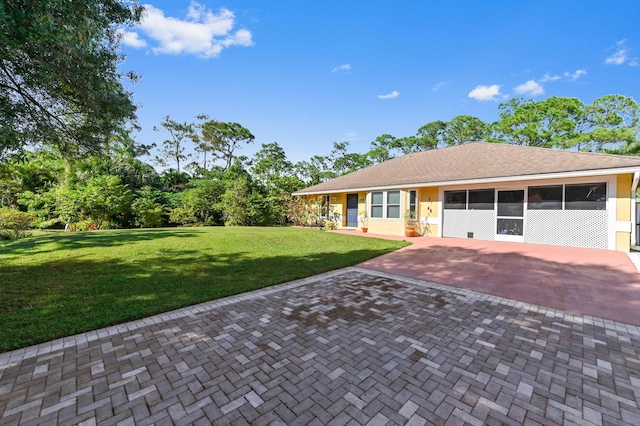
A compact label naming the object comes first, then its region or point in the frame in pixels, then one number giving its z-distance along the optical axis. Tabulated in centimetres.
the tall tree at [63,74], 366
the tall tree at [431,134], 3547
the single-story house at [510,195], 890
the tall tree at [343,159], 3980
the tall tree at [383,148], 3837
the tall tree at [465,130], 3156
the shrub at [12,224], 1034
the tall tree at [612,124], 2123
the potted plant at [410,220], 1382
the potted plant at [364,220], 1597
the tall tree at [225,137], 3231
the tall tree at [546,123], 2312
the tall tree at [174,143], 3312
